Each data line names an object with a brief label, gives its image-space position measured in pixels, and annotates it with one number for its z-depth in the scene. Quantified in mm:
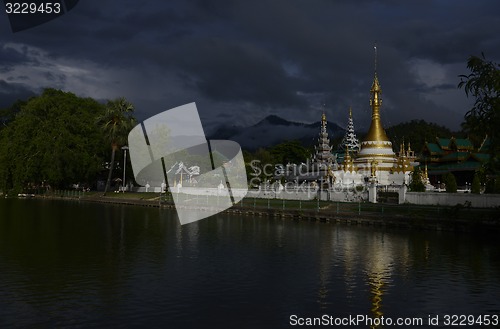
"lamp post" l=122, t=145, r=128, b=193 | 80631
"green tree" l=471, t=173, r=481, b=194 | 47062
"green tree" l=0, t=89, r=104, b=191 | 81062
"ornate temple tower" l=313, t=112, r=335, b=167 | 87500
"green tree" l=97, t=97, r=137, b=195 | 77812
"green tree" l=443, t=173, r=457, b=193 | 50188
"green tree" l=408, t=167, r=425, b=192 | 49562
